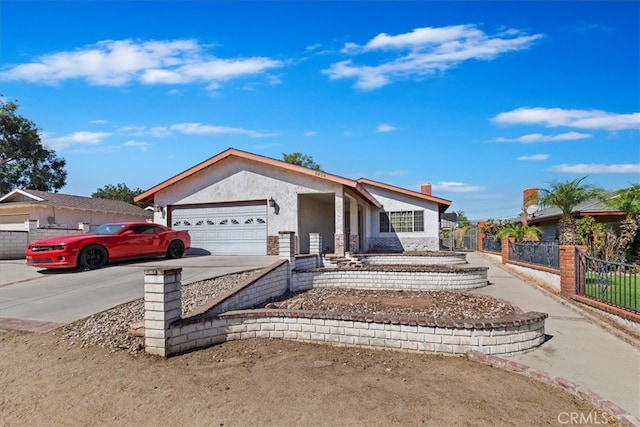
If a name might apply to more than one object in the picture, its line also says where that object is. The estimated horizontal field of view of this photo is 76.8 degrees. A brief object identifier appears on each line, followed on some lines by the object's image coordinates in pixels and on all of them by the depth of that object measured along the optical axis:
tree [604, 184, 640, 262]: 14.21
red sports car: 10.38
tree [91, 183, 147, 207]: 44.22
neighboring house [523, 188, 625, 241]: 17.05
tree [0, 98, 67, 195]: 33.01
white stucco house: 15.55
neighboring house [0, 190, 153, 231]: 21.06
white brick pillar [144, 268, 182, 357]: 5.11
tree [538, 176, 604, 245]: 12.43
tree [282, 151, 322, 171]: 46.25
